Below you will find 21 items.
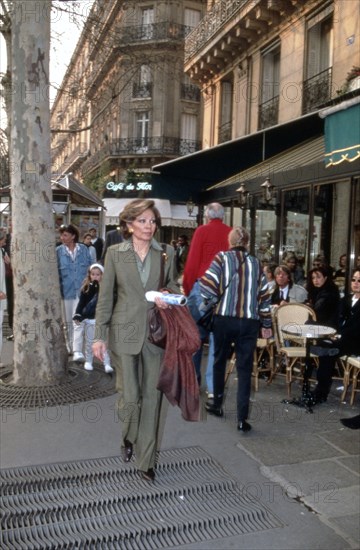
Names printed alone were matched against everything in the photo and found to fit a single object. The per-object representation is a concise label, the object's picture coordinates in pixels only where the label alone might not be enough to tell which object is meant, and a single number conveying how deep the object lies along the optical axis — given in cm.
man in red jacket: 582
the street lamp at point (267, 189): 976
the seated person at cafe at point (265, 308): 505
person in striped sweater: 495
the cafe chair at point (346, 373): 596
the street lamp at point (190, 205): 1266
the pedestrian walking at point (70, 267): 757
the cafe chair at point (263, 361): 648
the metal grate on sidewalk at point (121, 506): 321
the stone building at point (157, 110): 3556
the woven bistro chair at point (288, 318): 646
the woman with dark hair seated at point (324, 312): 592
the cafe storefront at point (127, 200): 2283
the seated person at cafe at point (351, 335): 565
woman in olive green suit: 374
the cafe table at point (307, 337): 566
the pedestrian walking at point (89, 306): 684
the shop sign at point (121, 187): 2320
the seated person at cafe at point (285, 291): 762
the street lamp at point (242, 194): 1079
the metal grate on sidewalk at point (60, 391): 566
